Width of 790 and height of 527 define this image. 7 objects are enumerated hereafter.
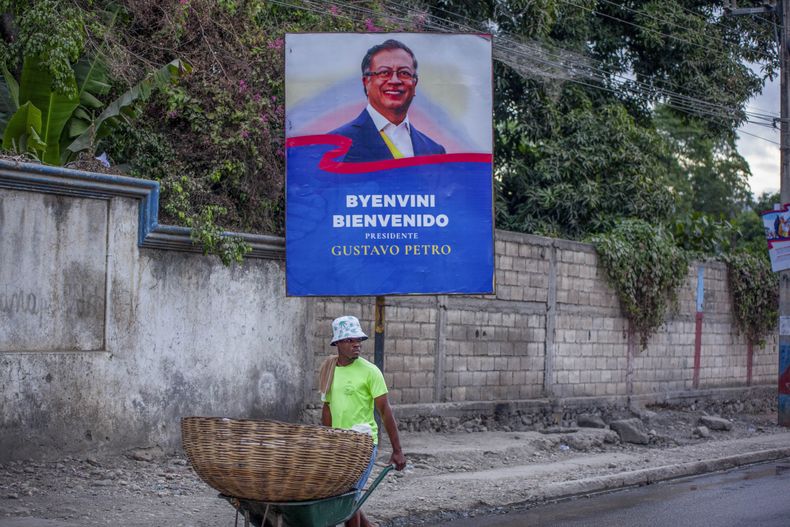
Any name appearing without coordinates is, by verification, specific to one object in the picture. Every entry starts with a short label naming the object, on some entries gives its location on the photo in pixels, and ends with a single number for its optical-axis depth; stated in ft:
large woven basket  17.30
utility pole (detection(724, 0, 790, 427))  58.85
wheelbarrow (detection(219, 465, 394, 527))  17.80
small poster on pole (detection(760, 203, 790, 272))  58.08
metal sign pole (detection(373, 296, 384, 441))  36.01
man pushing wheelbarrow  21.21
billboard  35.60
